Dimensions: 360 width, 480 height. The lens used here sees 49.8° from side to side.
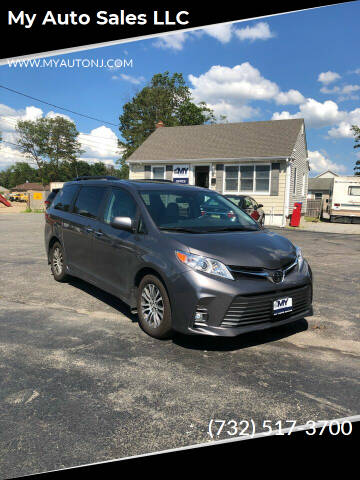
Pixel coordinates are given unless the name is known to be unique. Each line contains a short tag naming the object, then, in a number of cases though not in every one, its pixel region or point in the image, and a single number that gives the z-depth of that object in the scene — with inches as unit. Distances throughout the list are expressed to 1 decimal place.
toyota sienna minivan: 147.9
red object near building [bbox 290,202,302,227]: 774.3
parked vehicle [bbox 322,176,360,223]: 885.8
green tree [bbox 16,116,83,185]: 3191.4
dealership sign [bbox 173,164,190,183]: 951.0
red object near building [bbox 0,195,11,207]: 1274.4
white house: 833.5
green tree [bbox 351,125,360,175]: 1841.3
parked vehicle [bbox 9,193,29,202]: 2610.7
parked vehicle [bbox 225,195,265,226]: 554.9
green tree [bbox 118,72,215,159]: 1932.8
